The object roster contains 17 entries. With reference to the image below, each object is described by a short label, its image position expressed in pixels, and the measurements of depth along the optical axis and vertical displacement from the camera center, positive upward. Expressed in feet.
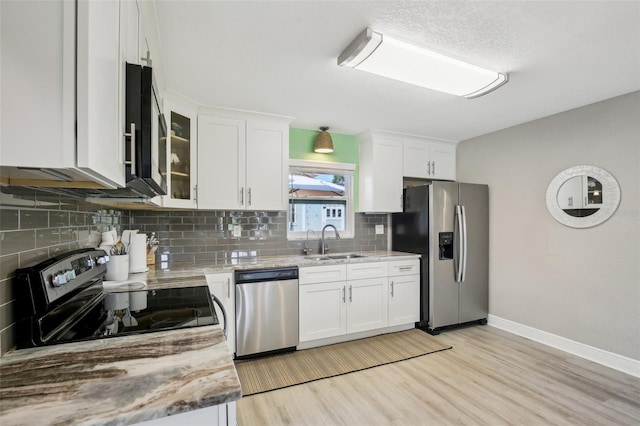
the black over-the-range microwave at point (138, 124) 3.02 +0.93
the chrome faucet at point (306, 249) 11.53 -1.30
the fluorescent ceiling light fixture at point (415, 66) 5.76 +3.22
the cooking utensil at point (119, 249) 6.18 -0.74
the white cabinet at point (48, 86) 1.87 +0.82
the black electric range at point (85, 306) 3.10 -1.30
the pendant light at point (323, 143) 11.18 +2.70
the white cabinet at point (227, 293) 8.57 -2.26
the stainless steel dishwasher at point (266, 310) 8.87 -2.90
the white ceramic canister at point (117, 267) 6.02 -1.07
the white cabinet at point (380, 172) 11.93 +1.74
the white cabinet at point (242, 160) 9.25 +1.78
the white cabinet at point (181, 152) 8.10 +1.82
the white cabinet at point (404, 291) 11.16 -2.88
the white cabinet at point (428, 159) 12.62 +2.49
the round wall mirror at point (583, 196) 8.77 +0.62
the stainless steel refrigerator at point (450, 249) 11.23 -1.29
